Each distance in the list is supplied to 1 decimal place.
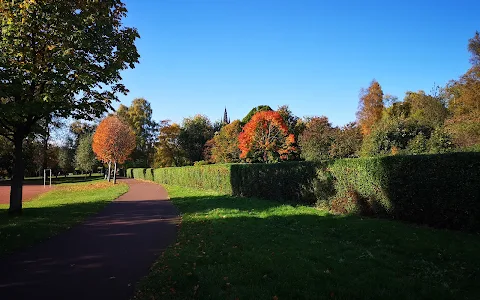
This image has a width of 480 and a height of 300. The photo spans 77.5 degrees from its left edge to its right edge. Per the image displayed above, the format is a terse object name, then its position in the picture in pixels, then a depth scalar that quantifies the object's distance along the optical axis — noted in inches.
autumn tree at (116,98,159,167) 2449.6
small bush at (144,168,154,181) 1855.9
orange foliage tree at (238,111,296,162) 1449.3
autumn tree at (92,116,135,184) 1438.2
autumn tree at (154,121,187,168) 2170.3
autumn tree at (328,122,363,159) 1255.5
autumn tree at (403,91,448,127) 1473.9
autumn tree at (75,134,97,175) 1983.3
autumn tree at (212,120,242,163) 1754.4
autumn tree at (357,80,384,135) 2046.0
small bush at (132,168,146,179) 2074.1
